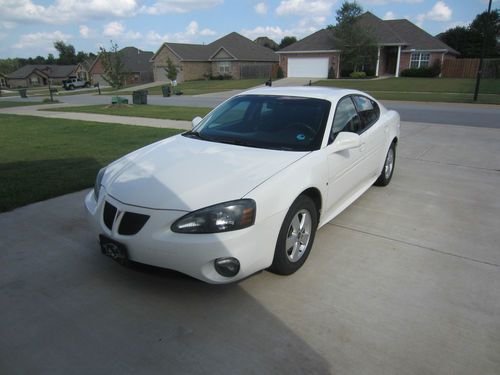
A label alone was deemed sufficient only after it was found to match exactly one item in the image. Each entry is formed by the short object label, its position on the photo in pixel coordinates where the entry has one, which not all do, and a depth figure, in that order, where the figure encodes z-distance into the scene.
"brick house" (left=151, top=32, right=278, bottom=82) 54.88
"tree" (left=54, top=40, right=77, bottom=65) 120.56
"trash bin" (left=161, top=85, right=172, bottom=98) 30.11
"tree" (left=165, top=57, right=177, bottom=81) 46.62
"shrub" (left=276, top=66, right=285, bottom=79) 45.62
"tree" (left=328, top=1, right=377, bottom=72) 38.97
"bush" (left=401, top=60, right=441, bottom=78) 38.86
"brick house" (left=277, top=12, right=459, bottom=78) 40.31
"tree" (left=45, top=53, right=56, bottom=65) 124.31
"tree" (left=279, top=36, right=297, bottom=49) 94.92
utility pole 19.42
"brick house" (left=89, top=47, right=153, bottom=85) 63.66
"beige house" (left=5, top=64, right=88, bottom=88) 89.19
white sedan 2.69
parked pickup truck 57.78
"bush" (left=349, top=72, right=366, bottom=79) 39.09
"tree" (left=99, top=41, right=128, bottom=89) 25.58
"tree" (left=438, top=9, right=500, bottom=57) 51.16
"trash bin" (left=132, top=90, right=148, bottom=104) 21.67
